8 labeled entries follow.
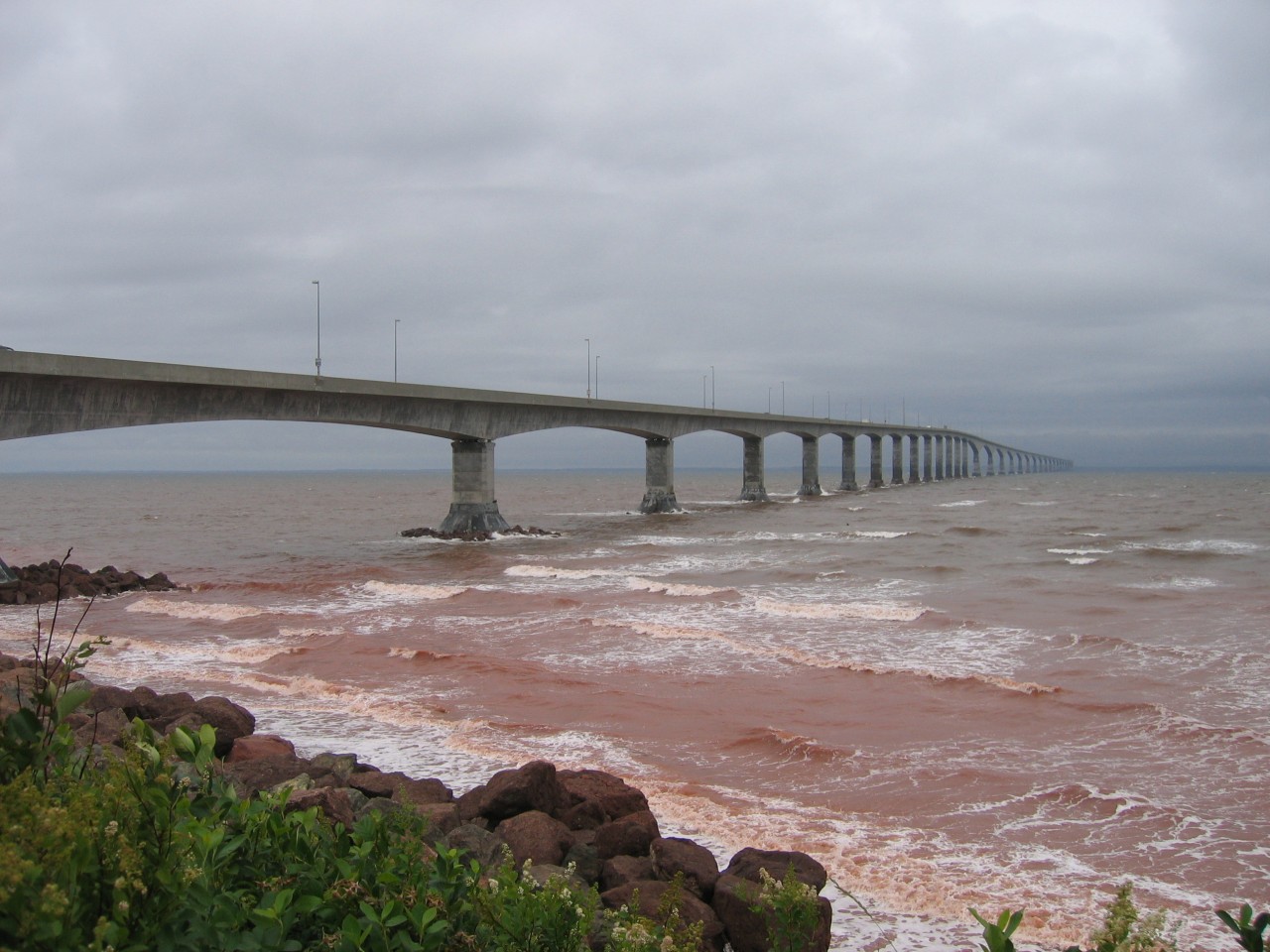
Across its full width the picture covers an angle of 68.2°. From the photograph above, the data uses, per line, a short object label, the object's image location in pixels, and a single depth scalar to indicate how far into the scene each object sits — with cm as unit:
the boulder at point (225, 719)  920
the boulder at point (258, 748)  876
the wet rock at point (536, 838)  636
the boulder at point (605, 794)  740
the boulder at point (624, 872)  604
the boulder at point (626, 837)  659
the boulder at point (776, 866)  596
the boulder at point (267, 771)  743
